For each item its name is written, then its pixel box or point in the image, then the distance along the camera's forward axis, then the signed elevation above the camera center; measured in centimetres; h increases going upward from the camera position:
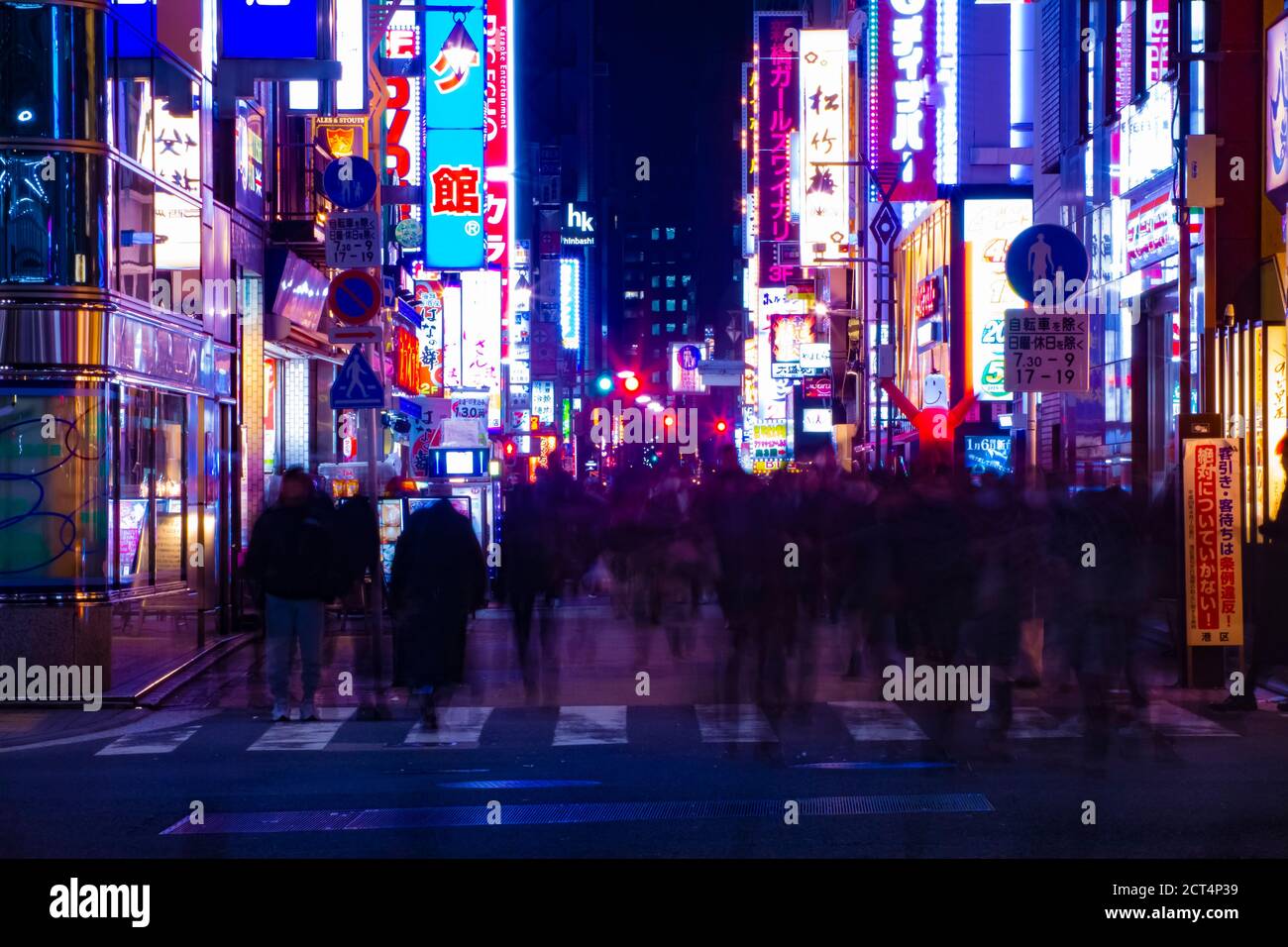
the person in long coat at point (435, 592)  1274 -82
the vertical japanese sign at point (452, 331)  4422 +402
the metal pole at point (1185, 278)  1509 +180
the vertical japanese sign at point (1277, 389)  1738 +89
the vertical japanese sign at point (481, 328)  4422 +410
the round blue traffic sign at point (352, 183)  1764 +317
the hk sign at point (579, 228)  14962 +2304
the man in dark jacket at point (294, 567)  1346 -65
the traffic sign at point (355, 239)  1736 +254
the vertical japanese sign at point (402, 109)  3559 +809
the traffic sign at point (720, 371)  8444 +555
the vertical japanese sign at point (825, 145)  4597 +921
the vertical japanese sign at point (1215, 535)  1453 -51
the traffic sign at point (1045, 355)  1630 +120
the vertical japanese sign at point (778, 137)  5681 +1172
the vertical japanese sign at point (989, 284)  3422 +406
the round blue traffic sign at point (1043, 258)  1656 +218
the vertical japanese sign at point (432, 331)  4388 +402
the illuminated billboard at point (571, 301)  11988 +1357
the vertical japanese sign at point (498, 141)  4422 +903
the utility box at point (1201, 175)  1545 +276
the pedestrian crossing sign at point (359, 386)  1700 +100
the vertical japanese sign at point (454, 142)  3719 +762
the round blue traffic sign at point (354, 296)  1684 +189
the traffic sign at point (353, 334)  1686 +151
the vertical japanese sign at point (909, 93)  3647 +844
